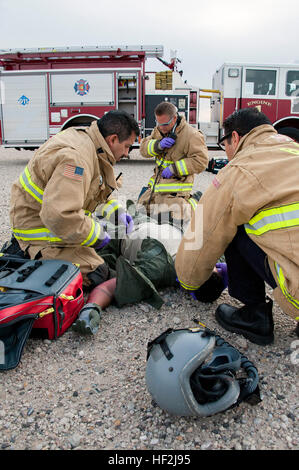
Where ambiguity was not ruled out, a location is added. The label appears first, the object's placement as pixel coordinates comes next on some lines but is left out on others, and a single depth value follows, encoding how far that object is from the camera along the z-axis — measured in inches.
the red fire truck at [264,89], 380.5
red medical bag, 82.2
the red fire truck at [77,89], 417.4
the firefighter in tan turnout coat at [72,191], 94.1
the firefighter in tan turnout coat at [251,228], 73.2
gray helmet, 63.5
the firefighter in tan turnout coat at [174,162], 184.1
